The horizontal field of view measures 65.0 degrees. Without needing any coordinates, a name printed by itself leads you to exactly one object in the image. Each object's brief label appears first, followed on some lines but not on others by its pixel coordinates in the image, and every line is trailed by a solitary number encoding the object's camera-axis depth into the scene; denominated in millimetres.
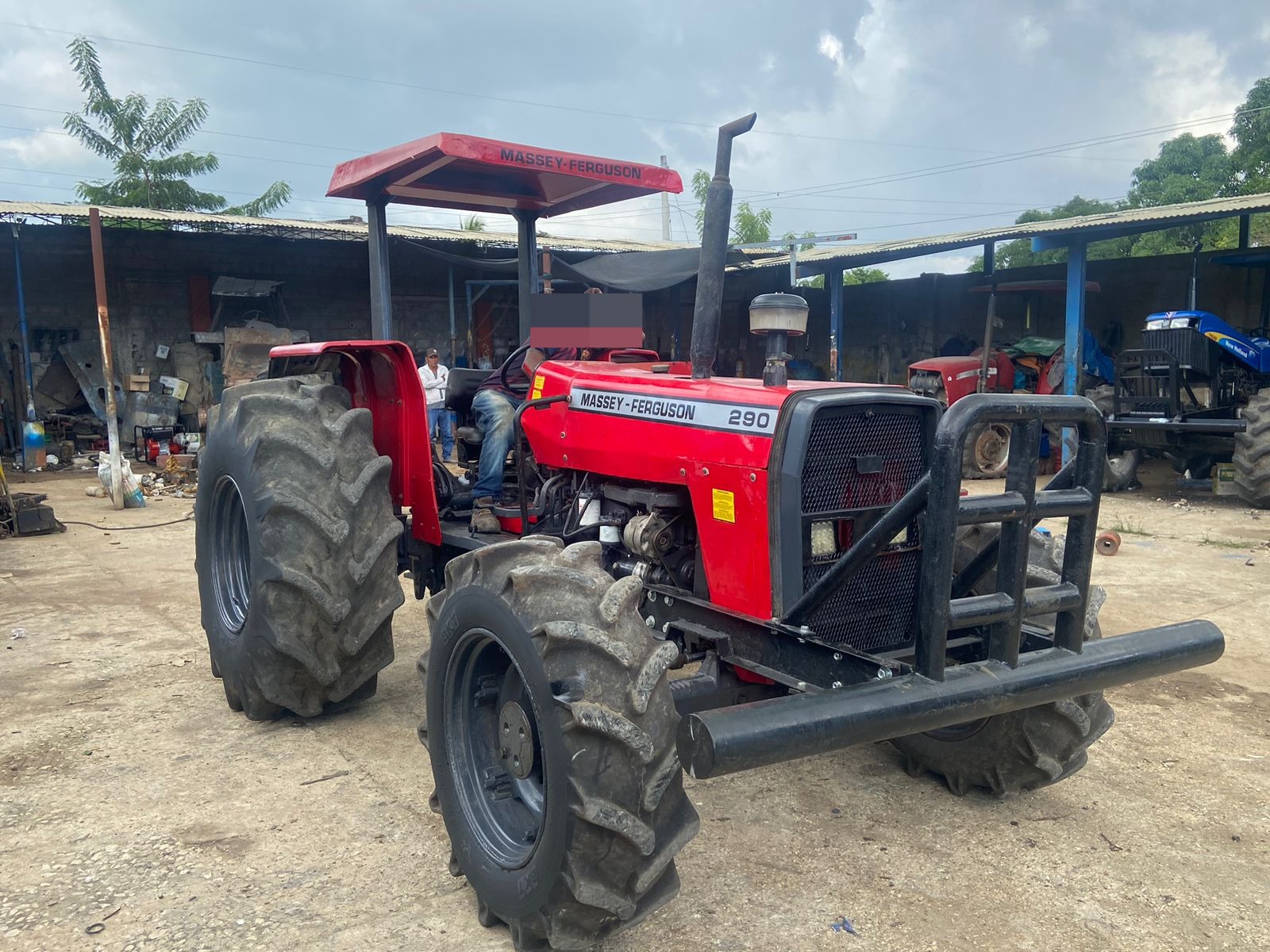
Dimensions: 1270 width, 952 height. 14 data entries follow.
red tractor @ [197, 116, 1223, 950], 2406
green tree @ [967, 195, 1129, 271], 29469
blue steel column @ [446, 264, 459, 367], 17547
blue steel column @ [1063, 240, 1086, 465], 12562
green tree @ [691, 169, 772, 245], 32312
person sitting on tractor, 4535
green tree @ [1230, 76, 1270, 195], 26984
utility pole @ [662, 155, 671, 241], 31914
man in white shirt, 9414
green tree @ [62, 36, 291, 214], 21953
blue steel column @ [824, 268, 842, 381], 15219
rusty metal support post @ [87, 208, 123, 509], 10297
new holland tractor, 10750
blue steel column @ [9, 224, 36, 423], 14143
